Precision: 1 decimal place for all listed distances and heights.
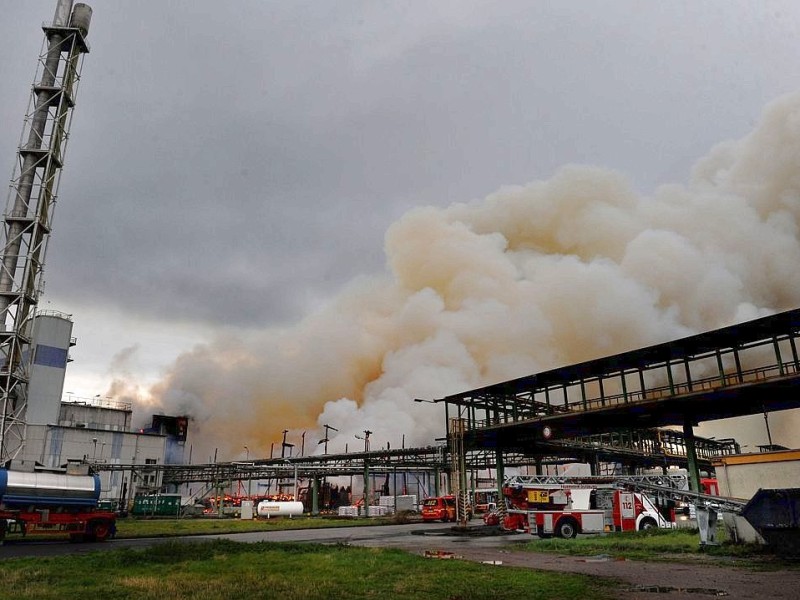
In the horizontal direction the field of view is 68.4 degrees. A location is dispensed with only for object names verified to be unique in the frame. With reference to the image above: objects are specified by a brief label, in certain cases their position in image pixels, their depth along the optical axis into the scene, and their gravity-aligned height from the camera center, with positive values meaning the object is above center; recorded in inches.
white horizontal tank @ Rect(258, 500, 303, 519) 2169.0 -86.4
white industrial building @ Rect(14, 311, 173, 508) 2719.0 +248.2
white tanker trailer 970.1 -29.8
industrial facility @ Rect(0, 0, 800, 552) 1059.9 +150.2
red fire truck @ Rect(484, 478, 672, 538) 1039.0 -49.8
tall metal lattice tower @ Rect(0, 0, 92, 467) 1669.5 +827.7
